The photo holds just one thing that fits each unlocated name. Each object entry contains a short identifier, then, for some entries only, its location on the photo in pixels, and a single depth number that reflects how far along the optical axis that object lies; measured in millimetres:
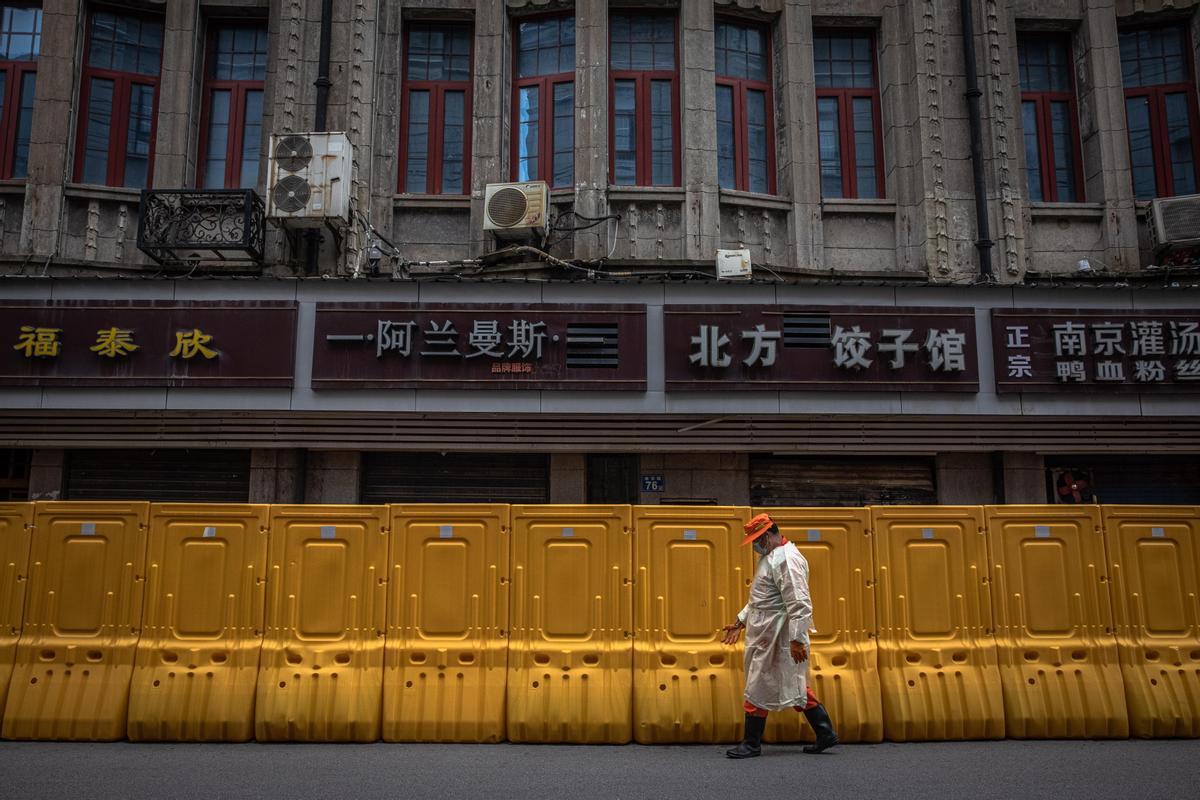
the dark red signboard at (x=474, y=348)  9352
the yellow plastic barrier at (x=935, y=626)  6887
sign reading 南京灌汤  9539
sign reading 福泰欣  9328
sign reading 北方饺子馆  9406
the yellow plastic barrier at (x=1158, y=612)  7008
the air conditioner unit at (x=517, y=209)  10086
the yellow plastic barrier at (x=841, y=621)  6809
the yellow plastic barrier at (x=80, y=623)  6793
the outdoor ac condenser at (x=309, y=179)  9922
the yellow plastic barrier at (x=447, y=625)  6793
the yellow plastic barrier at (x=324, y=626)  6750
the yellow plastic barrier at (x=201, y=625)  6762
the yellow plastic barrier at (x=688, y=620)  6785
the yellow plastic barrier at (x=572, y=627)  6777
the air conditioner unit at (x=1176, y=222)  10539
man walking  6180
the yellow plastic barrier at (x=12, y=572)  7066
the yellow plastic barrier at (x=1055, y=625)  6945
